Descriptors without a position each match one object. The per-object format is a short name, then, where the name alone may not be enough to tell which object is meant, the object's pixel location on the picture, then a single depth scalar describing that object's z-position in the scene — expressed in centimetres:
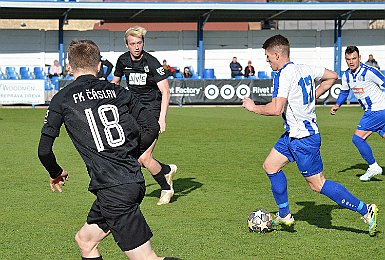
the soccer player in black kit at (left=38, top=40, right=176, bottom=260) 513
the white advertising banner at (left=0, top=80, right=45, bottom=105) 3052
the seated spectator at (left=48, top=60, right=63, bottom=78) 3378
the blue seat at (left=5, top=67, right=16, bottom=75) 3466
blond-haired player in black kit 990
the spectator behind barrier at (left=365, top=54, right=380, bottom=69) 3600
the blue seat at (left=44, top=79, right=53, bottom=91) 3128
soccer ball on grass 824
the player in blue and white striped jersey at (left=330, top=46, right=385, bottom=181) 1217
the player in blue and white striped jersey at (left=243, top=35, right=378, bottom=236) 791
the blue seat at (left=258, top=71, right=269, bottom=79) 3678
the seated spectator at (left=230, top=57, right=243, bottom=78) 3584
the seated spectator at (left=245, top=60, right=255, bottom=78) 3562
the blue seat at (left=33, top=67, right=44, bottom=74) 3534
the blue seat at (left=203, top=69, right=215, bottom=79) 3638
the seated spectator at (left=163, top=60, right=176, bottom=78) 3419
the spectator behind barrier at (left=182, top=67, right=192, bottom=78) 3522
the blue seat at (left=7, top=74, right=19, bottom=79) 3418
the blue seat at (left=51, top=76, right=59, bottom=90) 3180
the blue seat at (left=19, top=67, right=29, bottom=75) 3540
